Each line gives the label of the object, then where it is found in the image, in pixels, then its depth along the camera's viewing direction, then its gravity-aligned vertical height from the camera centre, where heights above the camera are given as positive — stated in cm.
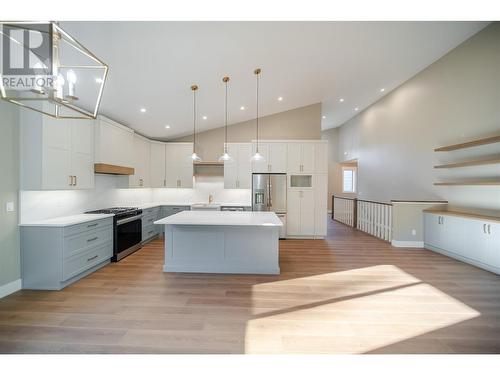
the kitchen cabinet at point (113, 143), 417 +83
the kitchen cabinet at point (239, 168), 618 +46
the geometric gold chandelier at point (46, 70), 133 +120
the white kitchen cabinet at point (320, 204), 601 -46
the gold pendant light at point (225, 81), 401 +189
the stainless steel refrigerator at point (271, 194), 596 -21
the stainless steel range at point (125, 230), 418 -89
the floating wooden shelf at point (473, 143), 376 +79
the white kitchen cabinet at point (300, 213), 604 -70
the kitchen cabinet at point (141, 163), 552 +56
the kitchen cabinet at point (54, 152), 307 +47
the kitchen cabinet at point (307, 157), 602 +76
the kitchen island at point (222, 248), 362 -99
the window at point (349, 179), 1121 +37
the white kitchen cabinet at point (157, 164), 628 +58
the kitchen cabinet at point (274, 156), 604 +78
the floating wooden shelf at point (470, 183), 385 +9
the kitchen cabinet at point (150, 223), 538 -91
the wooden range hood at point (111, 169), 417 +31
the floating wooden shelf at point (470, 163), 374 +44
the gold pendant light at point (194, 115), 402 +168
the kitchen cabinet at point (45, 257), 304 -96
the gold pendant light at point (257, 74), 409 +205
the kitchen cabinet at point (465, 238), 371 -93
